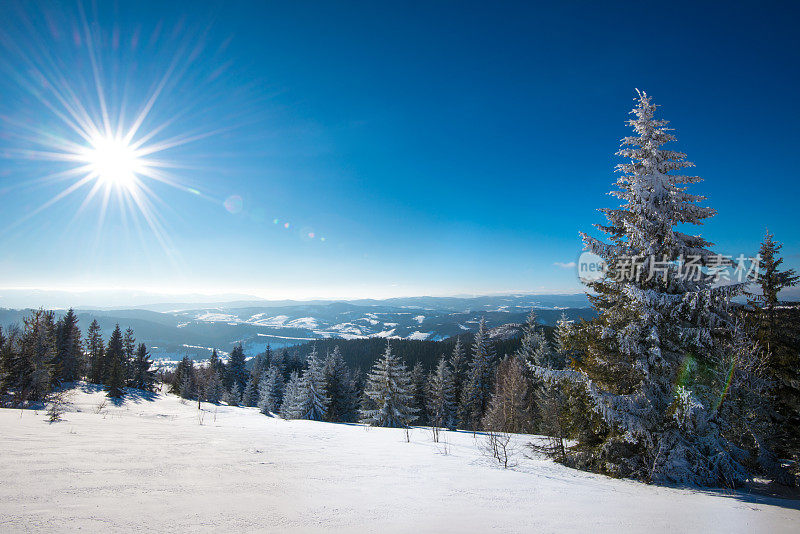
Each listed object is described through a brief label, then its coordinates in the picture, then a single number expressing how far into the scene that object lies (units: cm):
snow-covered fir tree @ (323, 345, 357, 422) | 3559
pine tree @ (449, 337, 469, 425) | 4325
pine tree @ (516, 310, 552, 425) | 3283
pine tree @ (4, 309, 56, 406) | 2202
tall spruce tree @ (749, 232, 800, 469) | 1224
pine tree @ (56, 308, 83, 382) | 4165
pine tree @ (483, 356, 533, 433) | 2379
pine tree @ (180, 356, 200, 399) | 5136
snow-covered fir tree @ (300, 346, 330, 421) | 3112
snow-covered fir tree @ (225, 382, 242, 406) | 5394
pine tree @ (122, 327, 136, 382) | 4966
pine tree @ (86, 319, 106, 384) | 4597
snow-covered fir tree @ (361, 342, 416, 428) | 2866
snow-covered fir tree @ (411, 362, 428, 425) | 4516
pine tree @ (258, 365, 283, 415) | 4147
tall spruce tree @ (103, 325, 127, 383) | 4460
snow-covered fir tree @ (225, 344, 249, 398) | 6483
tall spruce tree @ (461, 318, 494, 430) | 3969
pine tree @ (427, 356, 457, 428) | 3828
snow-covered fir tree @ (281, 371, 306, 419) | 3104
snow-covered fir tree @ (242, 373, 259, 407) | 5434
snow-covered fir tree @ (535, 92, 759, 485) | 820
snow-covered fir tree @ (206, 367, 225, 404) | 5153
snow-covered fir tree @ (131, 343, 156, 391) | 5031
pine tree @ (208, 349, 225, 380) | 6647
